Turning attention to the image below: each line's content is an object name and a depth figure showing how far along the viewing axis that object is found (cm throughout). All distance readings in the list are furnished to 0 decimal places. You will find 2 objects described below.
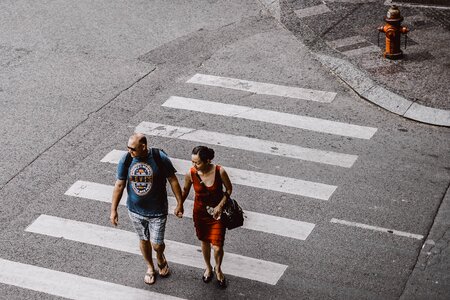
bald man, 1751
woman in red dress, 1719
